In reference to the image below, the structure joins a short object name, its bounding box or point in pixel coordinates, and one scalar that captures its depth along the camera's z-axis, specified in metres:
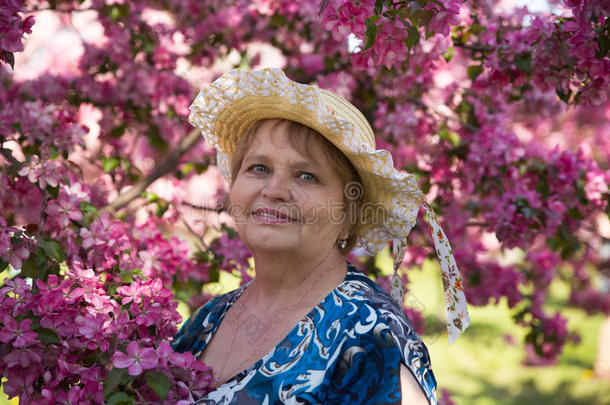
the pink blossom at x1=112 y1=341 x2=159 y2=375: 1.51
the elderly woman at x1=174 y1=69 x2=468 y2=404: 1.53
